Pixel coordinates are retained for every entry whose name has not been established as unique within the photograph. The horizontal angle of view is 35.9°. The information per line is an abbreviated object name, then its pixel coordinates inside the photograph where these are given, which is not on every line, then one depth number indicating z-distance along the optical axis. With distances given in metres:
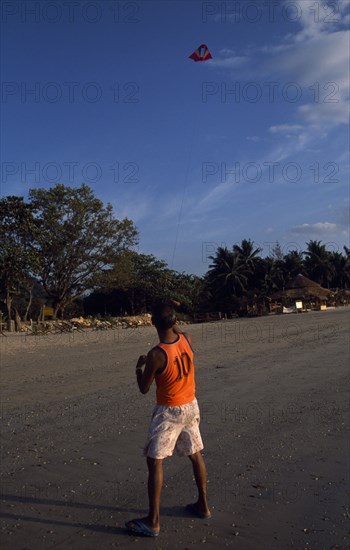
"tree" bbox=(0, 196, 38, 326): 26.34
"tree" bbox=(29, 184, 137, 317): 33.47
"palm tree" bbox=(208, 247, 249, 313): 59.97
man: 3.99
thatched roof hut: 51.34
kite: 11.52
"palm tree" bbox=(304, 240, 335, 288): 69.75
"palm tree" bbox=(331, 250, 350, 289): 73.00
